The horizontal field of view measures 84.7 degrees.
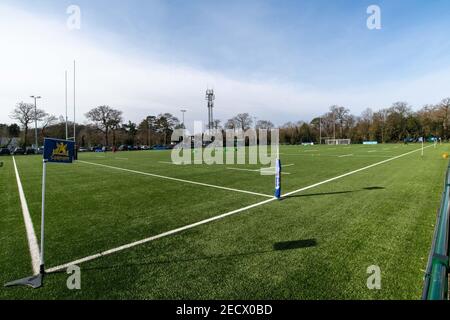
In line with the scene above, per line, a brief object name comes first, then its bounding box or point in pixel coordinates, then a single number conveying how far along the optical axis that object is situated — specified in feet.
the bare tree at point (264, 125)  336.37
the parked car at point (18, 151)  157.15
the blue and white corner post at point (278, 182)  24.80
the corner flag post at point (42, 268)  10.92
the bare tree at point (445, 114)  270.26
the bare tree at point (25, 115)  185.28
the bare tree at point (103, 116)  238.89
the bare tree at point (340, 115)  341.41
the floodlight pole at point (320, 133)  330.75
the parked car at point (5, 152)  145.79
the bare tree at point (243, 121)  331.98
